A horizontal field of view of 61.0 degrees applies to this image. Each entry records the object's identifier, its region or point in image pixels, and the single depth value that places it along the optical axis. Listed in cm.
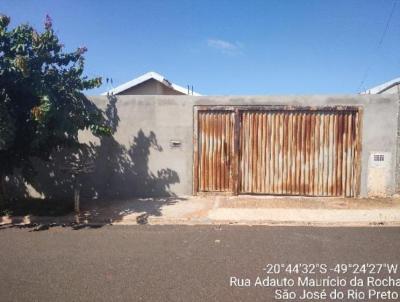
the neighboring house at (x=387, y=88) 1089
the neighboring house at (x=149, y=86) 1670
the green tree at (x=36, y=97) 678
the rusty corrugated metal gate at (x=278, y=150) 878
